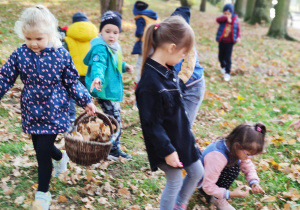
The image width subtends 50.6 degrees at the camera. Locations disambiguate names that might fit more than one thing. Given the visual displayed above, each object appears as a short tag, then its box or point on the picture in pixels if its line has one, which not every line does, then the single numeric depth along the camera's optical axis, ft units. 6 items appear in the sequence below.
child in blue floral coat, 9.00
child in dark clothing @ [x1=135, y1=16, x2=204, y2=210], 8.23
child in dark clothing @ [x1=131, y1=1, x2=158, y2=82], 21.54
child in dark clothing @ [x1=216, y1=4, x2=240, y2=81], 28.53
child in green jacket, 12.53
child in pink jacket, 10.74
